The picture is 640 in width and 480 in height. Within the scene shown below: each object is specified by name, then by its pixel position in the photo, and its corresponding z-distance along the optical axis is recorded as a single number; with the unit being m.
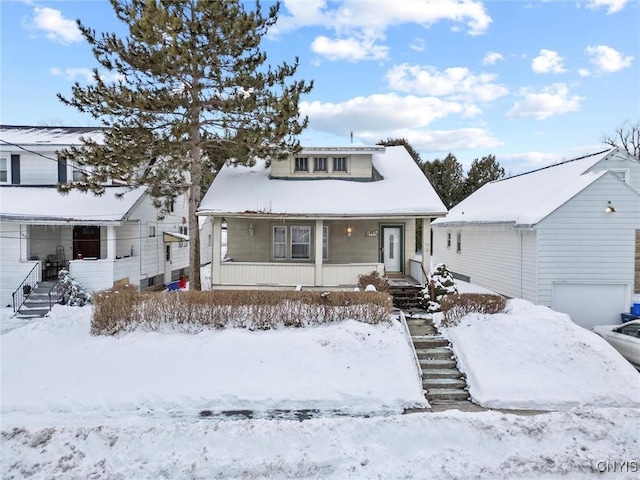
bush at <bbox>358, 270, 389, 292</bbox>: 11.42
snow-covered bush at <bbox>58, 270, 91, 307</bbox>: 12.98
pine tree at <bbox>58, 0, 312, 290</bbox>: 11.39
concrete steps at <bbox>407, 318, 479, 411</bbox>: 7.59
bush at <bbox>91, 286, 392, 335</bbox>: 9.12
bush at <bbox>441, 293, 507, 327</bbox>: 9.78
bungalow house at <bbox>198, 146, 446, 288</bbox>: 13.23
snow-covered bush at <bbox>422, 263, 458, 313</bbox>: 11.14
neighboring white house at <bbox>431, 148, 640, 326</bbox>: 12.81
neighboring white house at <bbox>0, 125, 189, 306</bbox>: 13.98
